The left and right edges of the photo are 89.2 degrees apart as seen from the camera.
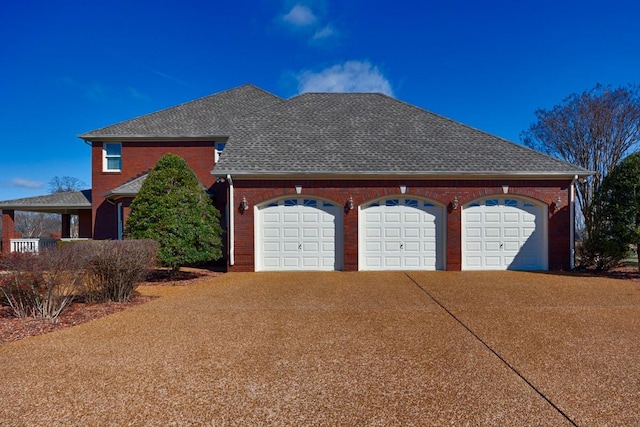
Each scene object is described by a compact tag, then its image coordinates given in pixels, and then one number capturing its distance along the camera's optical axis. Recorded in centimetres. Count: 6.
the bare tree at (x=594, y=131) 1892
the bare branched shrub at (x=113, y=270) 730
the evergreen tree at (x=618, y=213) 1048
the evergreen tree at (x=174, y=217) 1005
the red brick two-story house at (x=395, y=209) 1179
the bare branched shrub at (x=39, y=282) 599
